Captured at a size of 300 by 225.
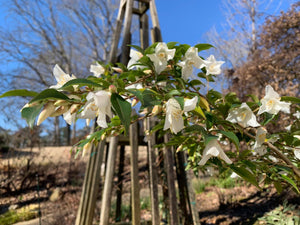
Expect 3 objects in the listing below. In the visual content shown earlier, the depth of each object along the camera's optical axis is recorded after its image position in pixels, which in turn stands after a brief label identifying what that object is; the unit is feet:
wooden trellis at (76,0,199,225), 5.82
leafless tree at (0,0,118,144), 39.47
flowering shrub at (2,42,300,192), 1.50
